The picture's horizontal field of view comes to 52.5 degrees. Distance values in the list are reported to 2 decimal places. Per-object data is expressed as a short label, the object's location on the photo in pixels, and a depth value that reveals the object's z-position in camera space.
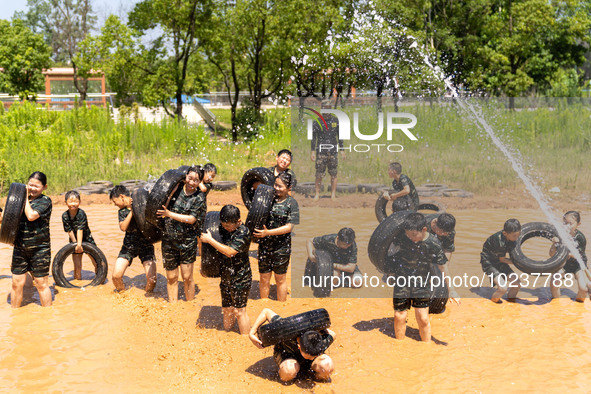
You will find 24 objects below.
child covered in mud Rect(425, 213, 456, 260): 7.70
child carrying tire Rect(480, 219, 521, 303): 8.07
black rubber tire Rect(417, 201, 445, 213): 9.12
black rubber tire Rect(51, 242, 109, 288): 8.43
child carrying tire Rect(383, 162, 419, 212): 8.62
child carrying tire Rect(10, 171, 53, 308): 7.47
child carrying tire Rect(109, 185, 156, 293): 8.05
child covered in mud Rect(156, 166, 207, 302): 7.55
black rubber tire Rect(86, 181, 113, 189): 15.77
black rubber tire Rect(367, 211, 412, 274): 7.17
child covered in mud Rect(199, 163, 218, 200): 9.53
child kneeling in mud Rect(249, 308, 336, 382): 5.47
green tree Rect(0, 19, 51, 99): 36.78
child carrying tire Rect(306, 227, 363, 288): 8.34
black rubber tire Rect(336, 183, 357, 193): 12.65
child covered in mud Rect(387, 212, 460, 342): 6.61
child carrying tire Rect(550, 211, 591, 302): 8.05
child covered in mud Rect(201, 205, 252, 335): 6.48
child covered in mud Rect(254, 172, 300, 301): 7.56
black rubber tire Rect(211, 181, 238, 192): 15.91
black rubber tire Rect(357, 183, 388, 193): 11.29
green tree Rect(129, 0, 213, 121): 25.44
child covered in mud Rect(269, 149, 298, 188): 8.63
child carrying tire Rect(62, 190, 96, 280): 8.27
